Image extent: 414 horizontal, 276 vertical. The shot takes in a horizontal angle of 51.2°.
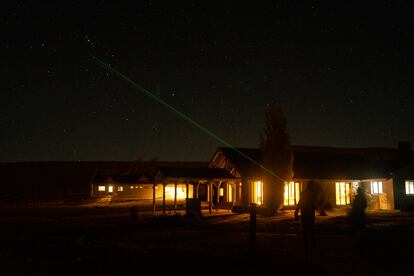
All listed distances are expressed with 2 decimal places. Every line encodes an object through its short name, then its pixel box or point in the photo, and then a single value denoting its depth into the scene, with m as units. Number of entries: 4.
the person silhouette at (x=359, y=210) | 12.99
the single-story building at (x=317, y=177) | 29.86
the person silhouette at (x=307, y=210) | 11.45
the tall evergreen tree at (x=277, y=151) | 28.64
